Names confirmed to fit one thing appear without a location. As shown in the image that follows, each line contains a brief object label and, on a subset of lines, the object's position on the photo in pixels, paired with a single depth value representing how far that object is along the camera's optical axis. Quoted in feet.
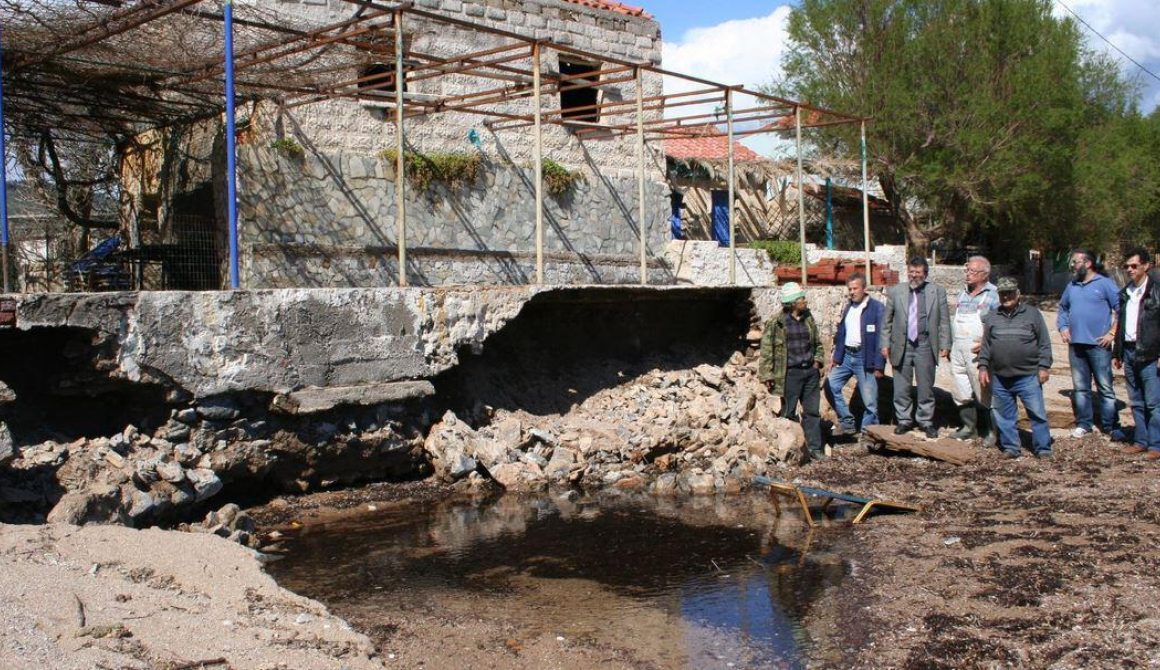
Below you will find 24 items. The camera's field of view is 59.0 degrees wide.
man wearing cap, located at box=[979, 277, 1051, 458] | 31.81
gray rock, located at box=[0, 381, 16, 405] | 23.35
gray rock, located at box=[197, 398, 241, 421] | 27.91
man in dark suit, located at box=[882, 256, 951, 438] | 33.91
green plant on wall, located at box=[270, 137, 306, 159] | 43.29
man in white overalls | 33.71
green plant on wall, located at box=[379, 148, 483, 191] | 48.06
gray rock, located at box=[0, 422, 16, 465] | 22.45
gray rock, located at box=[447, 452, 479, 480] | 31.94
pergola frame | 32.58
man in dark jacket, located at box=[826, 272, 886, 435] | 34.99
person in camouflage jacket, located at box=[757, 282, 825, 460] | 34.60
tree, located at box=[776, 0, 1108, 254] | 74.02
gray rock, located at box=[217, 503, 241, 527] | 25.99
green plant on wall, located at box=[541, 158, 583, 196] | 53.47
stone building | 43.11
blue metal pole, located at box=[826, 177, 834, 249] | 77.39
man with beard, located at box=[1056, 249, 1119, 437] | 33.04
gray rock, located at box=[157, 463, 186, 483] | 26.17
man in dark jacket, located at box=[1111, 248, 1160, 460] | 30.94
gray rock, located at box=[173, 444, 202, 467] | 27.22
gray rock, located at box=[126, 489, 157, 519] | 24.62
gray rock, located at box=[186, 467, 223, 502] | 26.86
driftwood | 32.71
